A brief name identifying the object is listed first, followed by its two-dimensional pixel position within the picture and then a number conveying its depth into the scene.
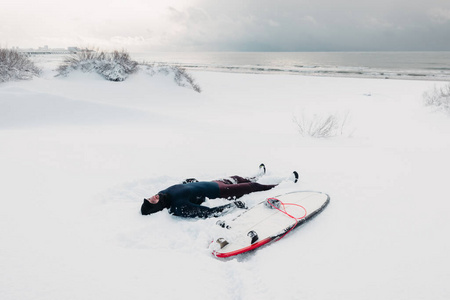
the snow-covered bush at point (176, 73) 17.91
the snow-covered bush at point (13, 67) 13.00
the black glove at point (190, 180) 4.84
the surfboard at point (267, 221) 3.63
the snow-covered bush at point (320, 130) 8.59
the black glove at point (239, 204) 4.61
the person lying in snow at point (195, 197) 4.09
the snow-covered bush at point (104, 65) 16.56
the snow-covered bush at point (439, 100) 12.72
